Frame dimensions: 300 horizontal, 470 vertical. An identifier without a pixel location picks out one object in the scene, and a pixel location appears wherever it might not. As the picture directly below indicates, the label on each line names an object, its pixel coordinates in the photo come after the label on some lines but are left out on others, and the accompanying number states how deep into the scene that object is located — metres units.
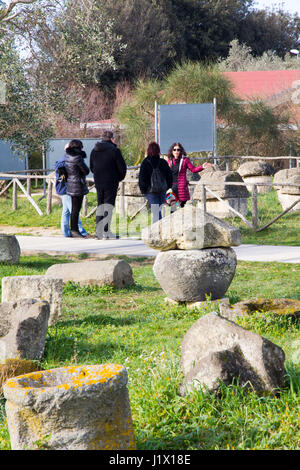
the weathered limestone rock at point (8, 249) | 18.15
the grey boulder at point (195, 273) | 13.60
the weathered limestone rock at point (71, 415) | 6.24
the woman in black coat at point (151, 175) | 20.46
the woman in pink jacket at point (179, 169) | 21.42
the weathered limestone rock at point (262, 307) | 11.88
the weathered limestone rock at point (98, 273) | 15.73
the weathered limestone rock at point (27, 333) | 10.88
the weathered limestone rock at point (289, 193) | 28.67
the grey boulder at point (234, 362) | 8.19
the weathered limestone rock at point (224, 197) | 27.30
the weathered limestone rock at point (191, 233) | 13.67
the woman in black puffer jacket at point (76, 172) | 21.35
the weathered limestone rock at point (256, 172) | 37.50
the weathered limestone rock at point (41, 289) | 13.19
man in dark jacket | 21.38
